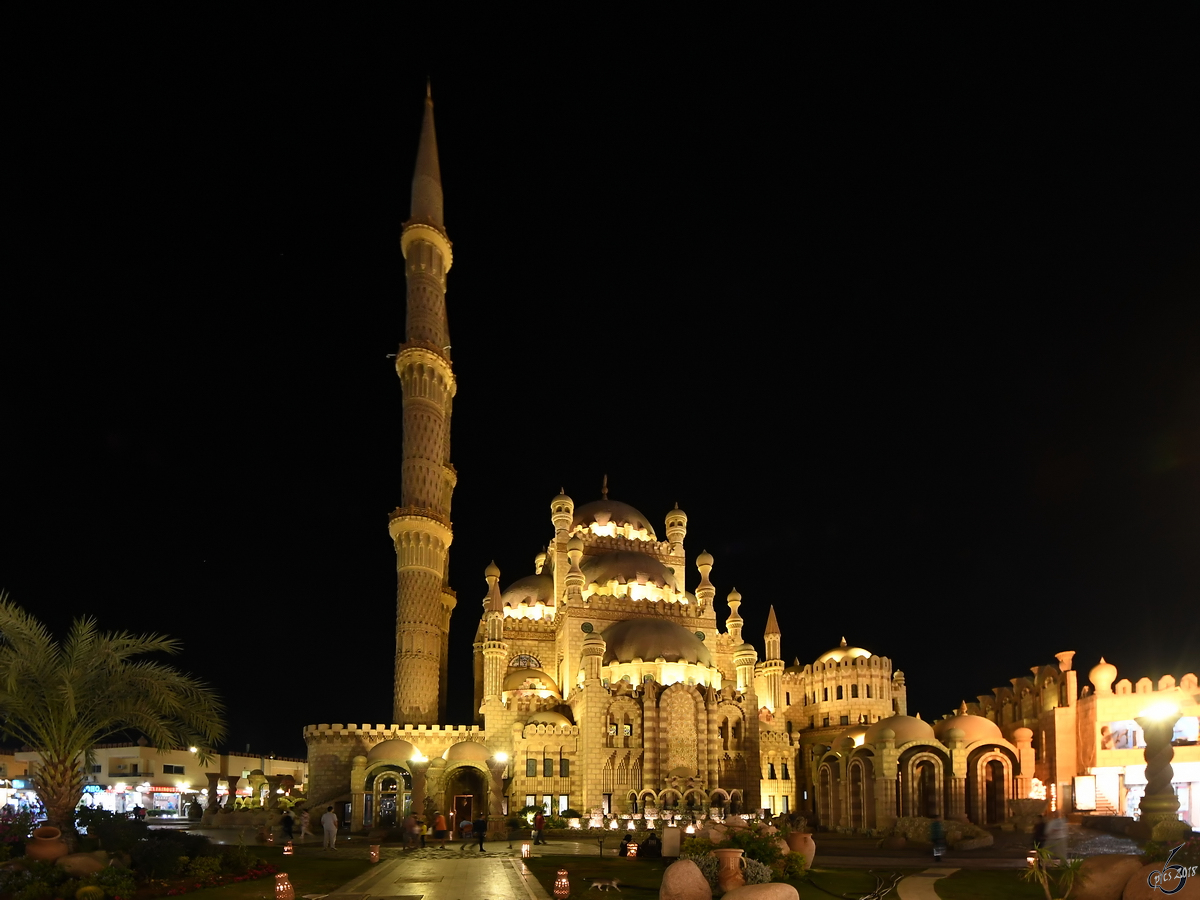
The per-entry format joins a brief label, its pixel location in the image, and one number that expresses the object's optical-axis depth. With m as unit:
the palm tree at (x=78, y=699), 24.62
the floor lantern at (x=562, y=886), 18.97
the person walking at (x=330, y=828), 34.41
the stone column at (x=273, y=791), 60.58
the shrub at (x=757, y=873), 18.25
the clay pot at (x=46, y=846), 21.47
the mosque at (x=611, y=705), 46.41
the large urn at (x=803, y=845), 22.82
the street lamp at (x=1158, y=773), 28.50
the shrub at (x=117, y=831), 22.19
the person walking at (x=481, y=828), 33.97
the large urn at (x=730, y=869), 18.12
